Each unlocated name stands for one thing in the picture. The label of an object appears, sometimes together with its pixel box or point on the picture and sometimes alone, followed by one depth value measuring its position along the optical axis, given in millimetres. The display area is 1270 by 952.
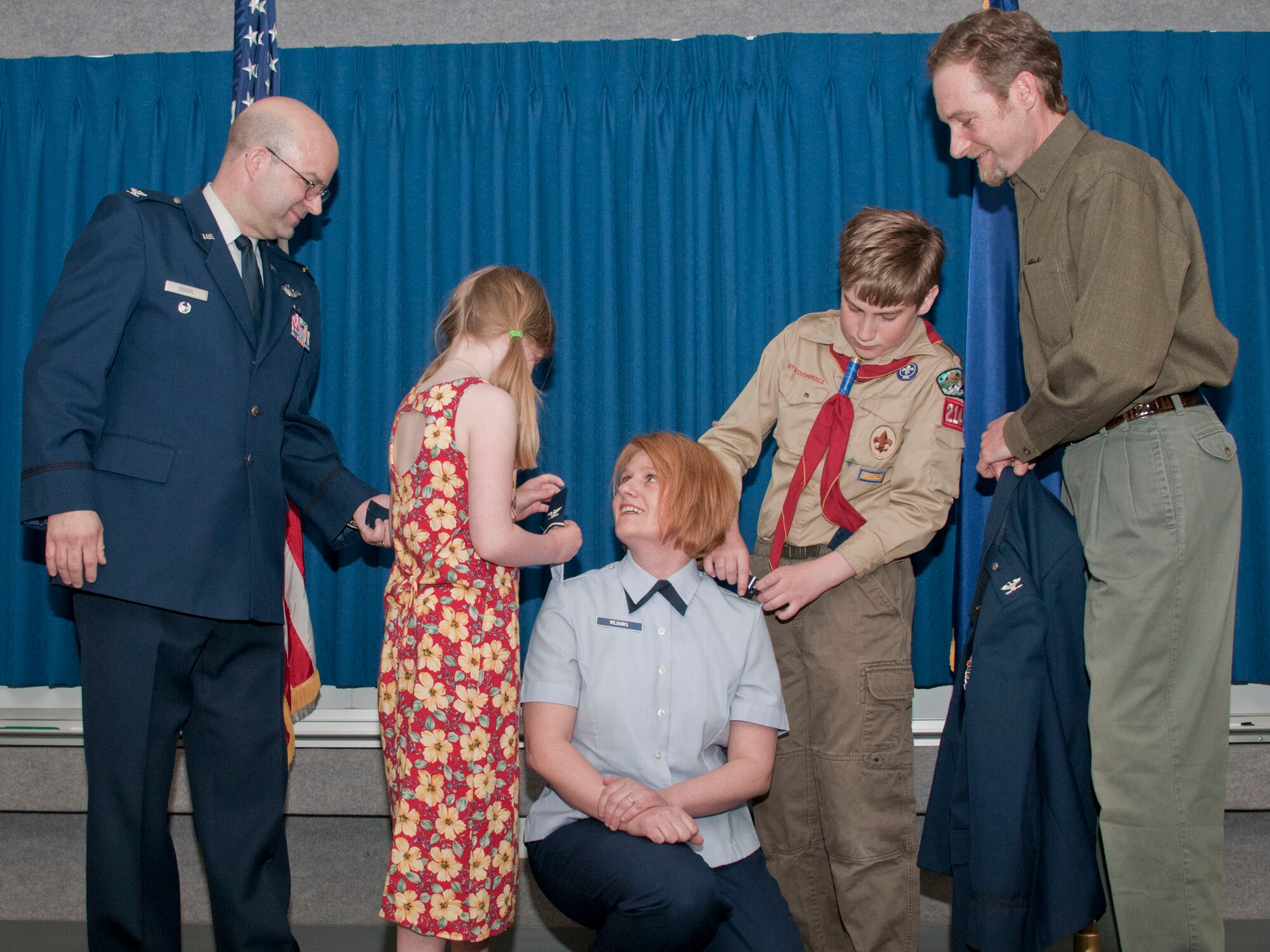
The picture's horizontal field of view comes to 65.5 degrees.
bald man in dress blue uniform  1830
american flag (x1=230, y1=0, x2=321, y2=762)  2525
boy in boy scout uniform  2096
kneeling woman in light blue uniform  1661
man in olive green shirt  1761
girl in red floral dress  1806
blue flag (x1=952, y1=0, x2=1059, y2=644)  2572
